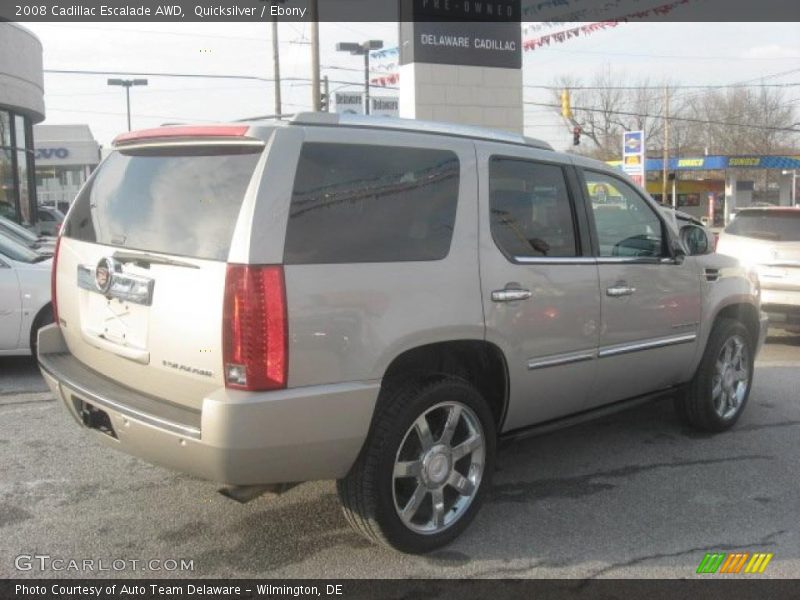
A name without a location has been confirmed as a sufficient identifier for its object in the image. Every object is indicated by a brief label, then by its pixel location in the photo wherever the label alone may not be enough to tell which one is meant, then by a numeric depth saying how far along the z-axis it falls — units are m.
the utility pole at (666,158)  53.07
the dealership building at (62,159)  52.97
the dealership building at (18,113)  19.58
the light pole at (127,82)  40.74
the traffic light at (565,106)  25.59
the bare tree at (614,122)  63.84
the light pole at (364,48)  33.31
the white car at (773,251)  8.41
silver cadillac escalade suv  2.93
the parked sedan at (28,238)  8.34
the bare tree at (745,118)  65.00
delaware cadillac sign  16.16
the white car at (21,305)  6.67
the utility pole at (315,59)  21.44
